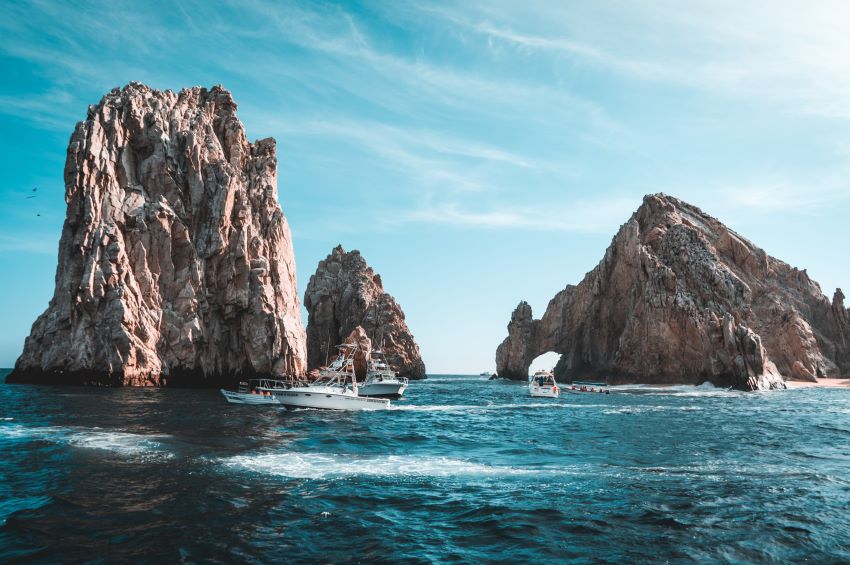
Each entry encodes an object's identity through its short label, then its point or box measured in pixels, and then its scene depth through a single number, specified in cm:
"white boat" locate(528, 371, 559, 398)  7000
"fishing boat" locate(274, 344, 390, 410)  4453
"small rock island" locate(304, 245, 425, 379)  13038
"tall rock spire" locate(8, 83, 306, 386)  6172
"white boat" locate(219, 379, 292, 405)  4797
